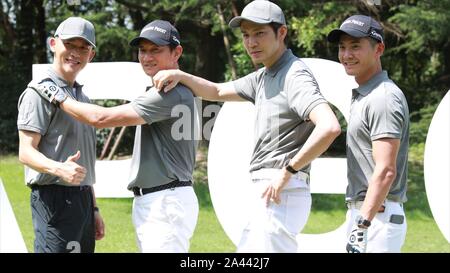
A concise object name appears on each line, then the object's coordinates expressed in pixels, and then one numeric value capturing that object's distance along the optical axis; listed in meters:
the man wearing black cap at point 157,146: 9.16
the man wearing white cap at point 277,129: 8.78
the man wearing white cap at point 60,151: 9.34
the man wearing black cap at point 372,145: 8.67
